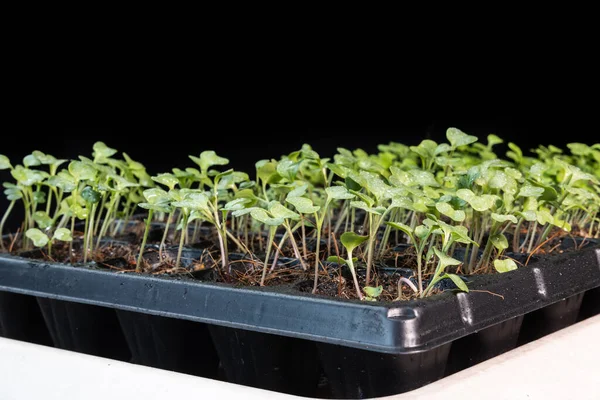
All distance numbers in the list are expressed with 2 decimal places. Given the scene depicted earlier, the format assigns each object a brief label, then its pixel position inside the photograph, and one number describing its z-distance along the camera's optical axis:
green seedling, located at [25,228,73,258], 0.65
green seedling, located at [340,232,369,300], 0.56
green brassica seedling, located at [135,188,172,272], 0.62
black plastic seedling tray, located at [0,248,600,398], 0.52
